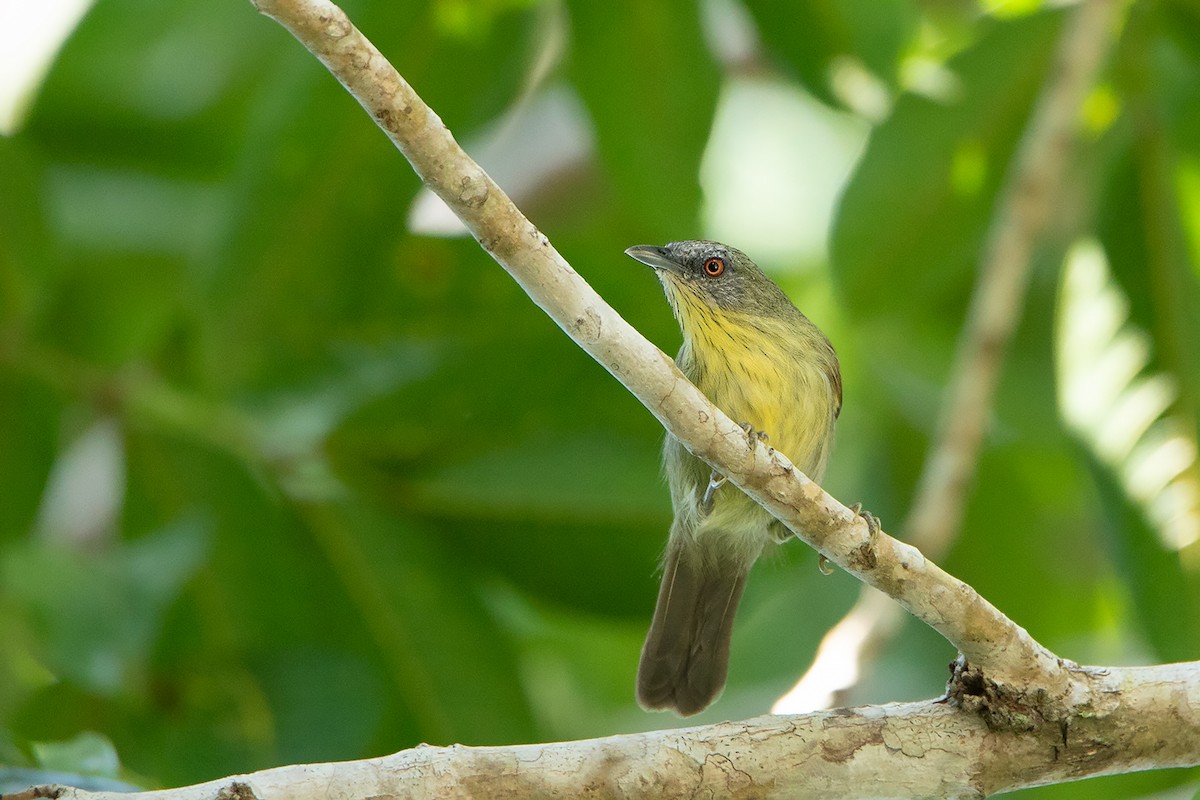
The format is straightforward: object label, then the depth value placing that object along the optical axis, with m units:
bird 7.15
